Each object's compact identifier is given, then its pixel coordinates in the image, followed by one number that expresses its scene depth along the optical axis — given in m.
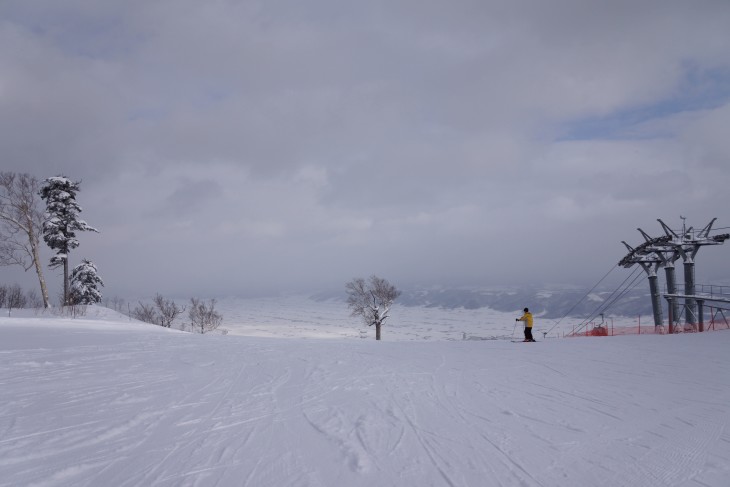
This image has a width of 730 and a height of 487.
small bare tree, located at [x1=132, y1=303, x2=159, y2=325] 49.47
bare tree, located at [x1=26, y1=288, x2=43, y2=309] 48.22
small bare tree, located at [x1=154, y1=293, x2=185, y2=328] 47.72
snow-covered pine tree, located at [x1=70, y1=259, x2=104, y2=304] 33.78
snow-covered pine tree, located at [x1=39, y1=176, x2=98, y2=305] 28.55
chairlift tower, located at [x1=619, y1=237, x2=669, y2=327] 26.55
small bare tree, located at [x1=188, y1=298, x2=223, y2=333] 50.50
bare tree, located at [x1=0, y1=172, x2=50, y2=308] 25.08
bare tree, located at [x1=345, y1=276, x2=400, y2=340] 43.00
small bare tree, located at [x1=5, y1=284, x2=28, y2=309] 46.31
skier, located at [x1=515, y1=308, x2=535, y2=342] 16.91
